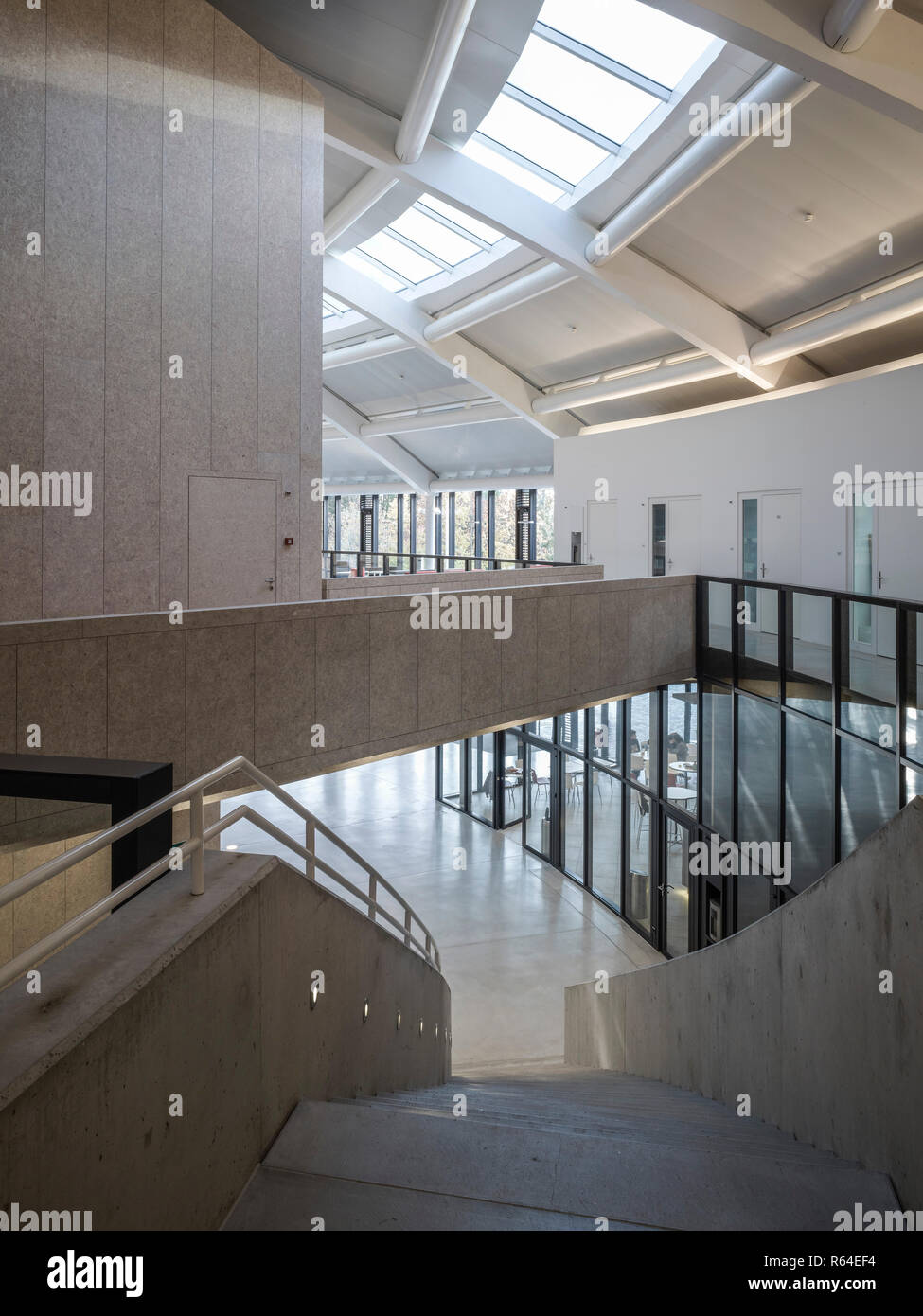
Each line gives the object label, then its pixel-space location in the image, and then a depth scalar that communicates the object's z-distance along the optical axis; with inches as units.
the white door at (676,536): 771.4
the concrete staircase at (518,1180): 131.9
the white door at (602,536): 880.3
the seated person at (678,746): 622.8
